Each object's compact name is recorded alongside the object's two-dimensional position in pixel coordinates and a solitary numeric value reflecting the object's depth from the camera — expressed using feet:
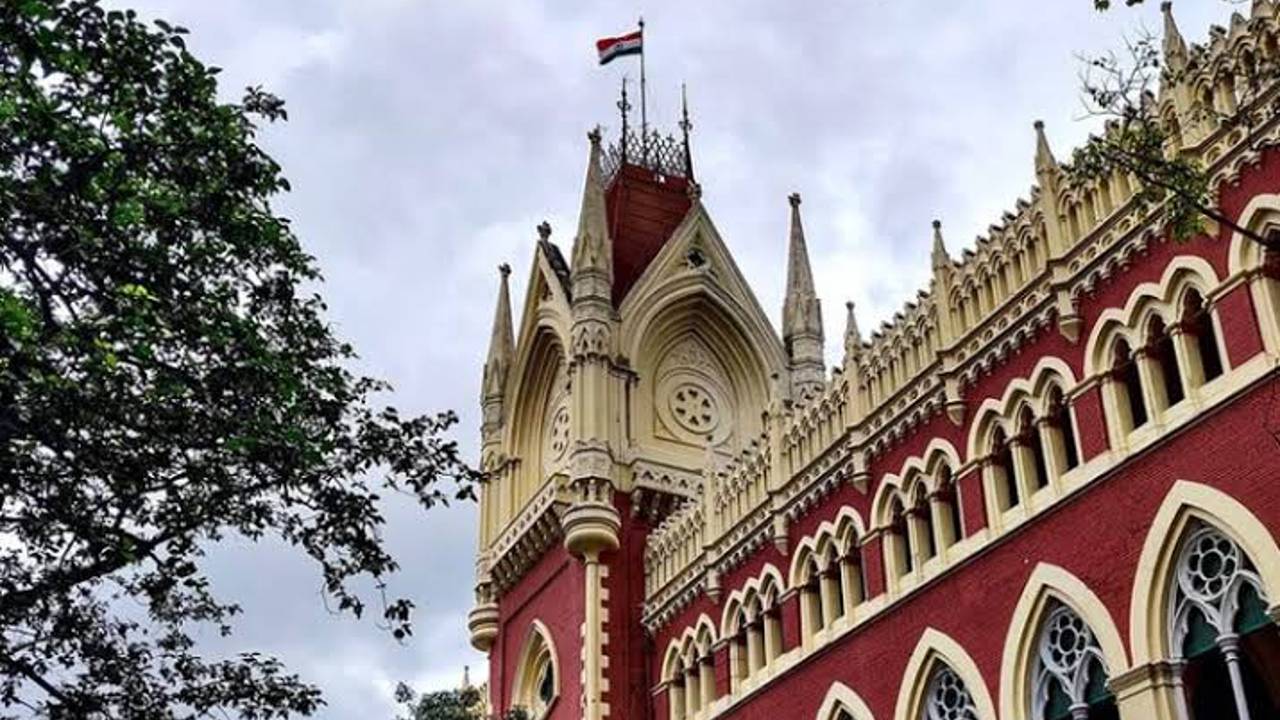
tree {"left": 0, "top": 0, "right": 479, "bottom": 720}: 38.52
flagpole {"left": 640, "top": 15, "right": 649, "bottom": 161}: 132.84
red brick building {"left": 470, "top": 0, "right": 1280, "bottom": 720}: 53.88
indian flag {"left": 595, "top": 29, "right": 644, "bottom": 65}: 132.87
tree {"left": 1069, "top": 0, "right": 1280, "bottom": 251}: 36.68
